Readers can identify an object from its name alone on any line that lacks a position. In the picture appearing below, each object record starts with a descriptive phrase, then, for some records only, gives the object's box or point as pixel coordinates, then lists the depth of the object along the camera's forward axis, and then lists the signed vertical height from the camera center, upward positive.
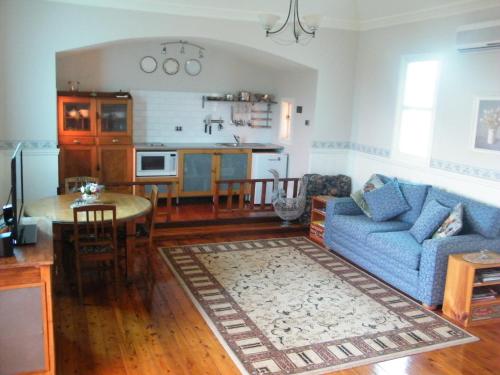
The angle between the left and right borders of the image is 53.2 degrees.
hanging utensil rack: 8.31 -0.04
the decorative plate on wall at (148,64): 7.51 +0.63
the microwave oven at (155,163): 7.18 -0.81
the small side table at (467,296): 4.11 -1.46
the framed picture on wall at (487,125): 4.73 -0.02
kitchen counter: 7.26 -0.56
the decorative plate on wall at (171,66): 7.64 +0.63
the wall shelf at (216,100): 7.89 +0.16
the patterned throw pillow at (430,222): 4.77 -0.97
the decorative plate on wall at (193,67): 7.77 +0.64
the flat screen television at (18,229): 2.84 -0.83
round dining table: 4.30 -0.95
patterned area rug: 3.59 -1.67
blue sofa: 4.36 -1.17
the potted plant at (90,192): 4.70 -0.83
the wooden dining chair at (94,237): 4.07 -1.14
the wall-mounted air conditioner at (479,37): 4.61 +0.81
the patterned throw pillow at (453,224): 4.54 -0.94
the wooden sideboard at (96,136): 6.83 -0.44
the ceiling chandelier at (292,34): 6.21 +1.03
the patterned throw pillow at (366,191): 5.63 -0.87
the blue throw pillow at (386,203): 5.42 -0.92
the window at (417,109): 5.71 +0.12
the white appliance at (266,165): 7.75 -0.82
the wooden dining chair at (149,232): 4.75 -1.23
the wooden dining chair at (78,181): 5.46 -0.85
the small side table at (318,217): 6.20 -1.33
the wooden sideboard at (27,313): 2.82 -1.21
